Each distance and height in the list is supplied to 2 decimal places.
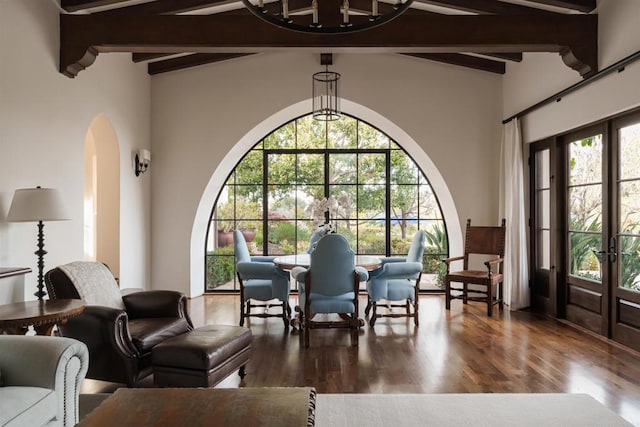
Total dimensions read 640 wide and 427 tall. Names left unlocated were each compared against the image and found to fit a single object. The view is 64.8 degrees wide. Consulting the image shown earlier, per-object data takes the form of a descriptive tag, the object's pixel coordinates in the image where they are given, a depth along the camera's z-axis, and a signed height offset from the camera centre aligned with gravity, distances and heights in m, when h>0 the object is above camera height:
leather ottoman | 3.04 -0.86
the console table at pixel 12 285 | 3.61 -0.50
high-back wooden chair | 5.89 -0.56
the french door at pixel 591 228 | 4.41 -0.06
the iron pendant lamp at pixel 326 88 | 6.83 +1.84
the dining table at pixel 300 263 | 4.95 -0.42
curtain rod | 4.09 +1.31
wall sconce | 6.36 +0.77
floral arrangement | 5.39 +0.16
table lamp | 3.71 +0.11
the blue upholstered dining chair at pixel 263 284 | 5.16 -0.66
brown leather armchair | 3.22 -0.70
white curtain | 6.15 -0.17
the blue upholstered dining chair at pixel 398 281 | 5.16 -0.63
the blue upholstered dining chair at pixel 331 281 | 4.40 -0.53
